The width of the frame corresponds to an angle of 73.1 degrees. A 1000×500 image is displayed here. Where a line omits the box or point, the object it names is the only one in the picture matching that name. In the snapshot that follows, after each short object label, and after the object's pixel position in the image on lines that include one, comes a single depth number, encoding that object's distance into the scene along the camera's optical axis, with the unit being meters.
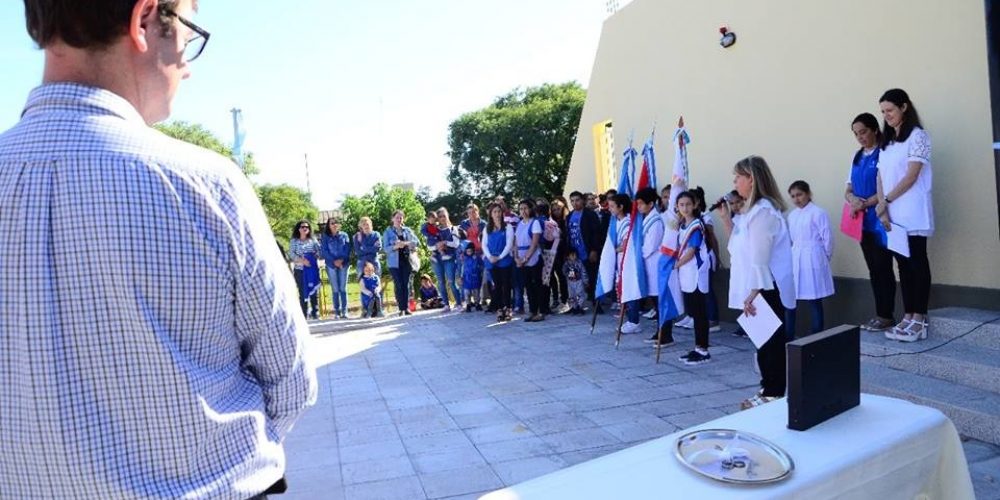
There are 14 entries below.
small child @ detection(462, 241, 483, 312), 11.27
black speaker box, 1.92
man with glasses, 1.06
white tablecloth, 1.67
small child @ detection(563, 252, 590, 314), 9.85
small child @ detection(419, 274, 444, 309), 12.60
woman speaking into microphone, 4.43
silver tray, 1.70
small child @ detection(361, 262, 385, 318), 11.52
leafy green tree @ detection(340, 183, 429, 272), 20.64
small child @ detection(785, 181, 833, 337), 6.13
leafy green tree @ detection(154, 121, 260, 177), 29.16
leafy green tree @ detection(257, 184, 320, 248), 31.69
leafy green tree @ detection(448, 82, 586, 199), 34.09
